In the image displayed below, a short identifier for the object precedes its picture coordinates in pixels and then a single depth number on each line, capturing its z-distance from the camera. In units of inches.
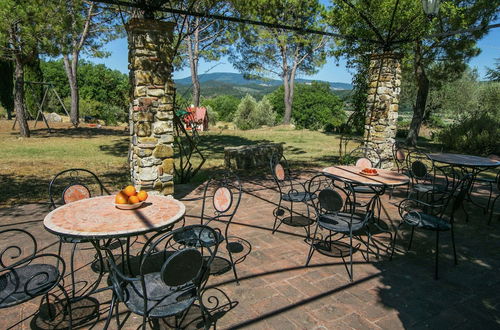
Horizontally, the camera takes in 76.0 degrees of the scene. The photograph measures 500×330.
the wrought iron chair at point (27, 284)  77.5
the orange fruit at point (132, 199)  103.2
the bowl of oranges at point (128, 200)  102.9
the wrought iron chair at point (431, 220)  126.6
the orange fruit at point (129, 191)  103.8
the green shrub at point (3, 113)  802.2
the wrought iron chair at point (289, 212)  165.6
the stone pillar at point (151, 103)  177.5
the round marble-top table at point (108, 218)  87.0
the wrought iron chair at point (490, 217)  181.3
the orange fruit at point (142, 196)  105.9
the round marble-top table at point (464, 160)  187.9
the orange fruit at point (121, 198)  102.8
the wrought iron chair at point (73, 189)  122.6
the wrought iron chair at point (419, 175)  192.0
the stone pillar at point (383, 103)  267.6
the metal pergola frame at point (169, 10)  165.6
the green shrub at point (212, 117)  1142.7
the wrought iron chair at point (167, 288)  70.4
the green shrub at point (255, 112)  1363.2
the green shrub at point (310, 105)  1820.7
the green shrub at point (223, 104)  2229.3
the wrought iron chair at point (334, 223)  121.9
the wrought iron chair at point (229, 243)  121.6
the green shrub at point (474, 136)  449.4
